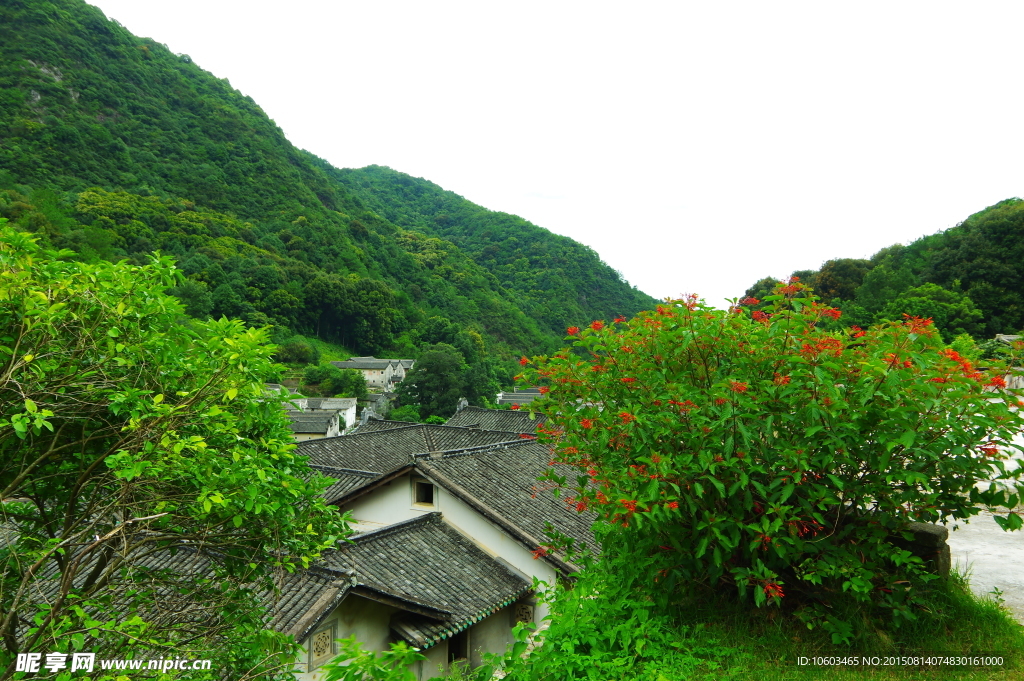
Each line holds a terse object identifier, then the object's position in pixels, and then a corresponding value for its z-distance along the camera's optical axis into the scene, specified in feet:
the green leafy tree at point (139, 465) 11.70
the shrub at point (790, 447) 10.66
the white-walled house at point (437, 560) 29.53
